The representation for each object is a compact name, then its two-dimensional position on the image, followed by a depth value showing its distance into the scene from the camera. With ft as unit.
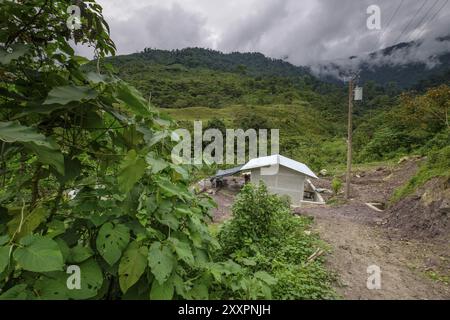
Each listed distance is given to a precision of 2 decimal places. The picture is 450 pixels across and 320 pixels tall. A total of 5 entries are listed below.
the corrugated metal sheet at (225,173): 60.97
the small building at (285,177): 48.96
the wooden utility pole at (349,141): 49.03
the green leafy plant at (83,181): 3.28
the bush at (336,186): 54.70
